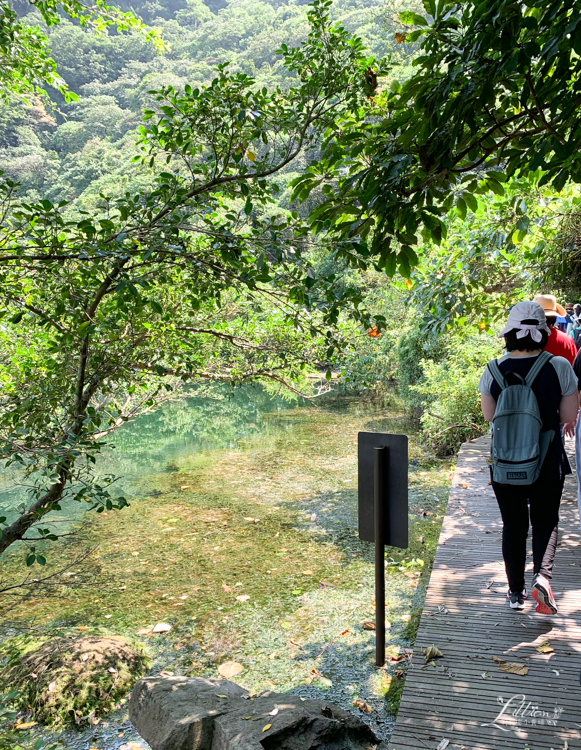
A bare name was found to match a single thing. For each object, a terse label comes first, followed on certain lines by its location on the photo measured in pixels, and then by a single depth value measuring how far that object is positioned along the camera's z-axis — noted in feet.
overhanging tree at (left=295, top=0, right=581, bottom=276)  6.61
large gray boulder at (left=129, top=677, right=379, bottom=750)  10.02
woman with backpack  10.61
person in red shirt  15.24
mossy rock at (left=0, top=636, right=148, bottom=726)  14.74
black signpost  12.45
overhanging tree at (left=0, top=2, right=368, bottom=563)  9.84
